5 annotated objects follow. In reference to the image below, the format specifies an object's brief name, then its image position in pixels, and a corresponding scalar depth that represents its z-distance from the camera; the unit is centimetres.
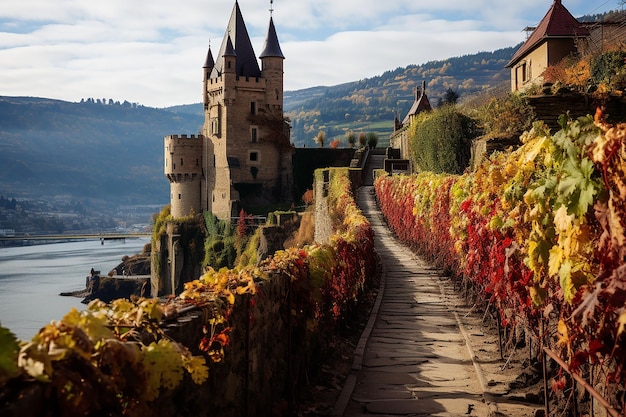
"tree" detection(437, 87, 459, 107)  6240
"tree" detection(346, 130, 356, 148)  7456
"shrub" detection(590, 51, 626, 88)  1977
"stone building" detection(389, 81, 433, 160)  4811
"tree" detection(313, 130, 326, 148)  7543
